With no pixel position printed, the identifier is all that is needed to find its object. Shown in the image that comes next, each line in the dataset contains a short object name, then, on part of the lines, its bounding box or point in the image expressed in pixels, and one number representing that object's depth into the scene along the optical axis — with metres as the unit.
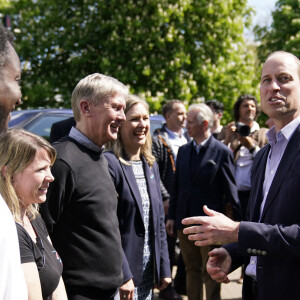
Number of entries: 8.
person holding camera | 5.90
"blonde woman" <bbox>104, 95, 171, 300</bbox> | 3.70
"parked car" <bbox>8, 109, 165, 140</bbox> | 6.33
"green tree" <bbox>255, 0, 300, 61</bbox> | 27.20
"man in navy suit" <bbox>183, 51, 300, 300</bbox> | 2.38
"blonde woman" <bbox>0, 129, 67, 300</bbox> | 2.44
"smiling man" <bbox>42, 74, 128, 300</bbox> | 2.86
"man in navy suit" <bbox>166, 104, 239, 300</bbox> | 5.51
